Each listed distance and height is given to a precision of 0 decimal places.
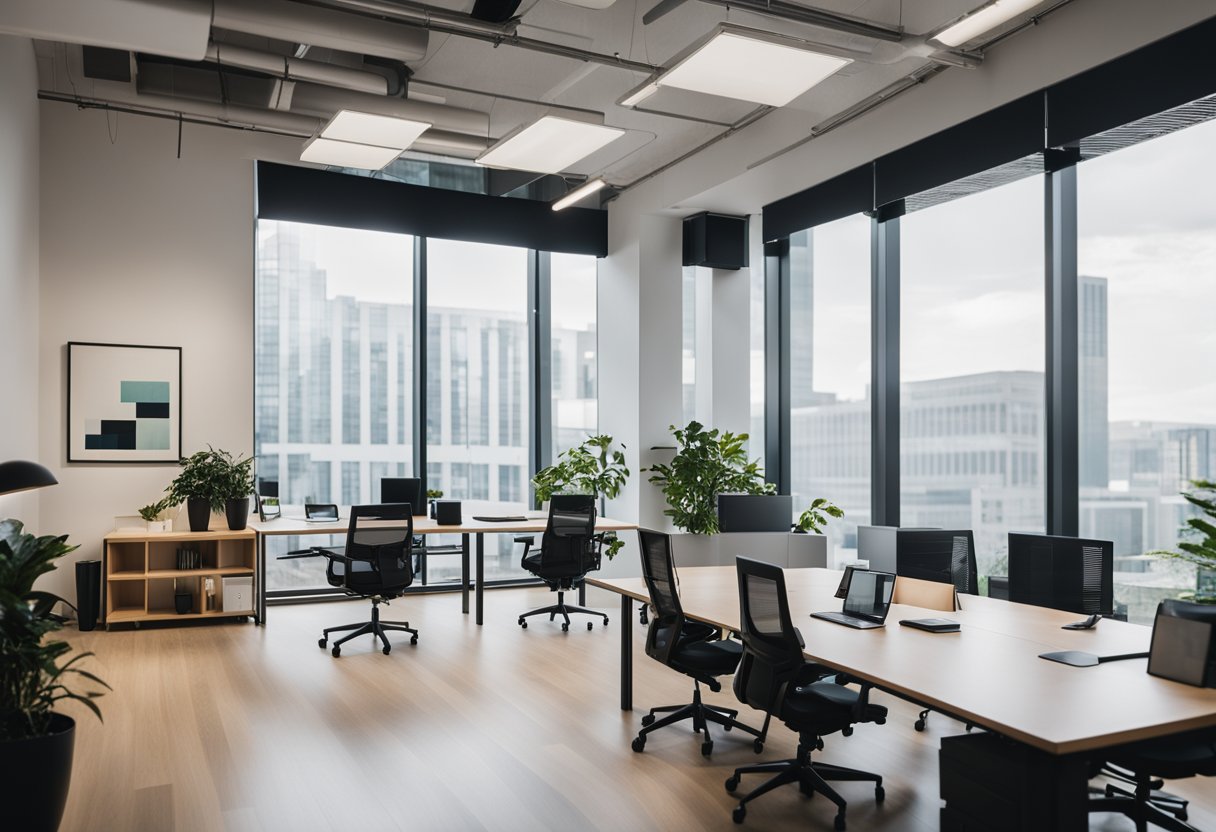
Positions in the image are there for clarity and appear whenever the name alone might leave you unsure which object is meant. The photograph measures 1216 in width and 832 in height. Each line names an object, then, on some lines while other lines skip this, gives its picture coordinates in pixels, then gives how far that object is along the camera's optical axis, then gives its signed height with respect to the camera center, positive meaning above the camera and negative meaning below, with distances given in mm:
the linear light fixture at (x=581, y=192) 7305 +1853
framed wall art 7660 +158
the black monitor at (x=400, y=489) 8242 -601
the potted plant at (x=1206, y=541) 3584 -467
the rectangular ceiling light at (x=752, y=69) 4680 +1872
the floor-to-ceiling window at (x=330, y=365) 8820 +555
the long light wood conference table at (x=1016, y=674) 2627 -872
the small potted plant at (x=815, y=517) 8320 -874
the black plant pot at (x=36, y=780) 3137 -1225
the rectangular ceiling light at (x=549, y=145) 5973 +1860
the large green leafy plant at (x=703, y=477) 8672 -534
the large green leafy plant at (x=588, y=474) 9352 -540
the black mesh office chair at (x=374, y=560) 6691 -994
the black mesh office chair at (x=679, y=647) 4578 -1150
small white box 7656 -1410
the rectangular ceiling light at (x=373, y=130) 5984 +1936
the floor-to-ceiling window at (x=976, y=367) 6773 +406
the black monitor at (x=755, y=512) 7977 -791
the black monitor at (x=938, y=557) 5383 -797
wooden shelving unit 7344 -1201
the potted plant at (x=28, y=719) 3158 -1050
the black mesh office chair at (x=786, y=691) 3652 -1115
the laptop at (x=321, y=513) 7736 -761
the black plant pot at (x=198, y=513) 7586 -734
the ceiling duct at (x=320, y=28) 5309 +2328
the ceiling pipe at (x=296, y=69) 6141 +2405
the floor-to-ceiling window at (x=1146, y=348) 5715 +451
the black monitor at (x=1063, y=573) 4738 -807
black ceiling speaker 9211 +1782
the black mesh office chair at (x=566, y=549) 7547 -1037
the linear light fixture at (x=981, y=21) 4445 +1967
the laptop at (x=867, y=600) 4090 -806
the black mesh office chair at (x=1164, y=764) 3070 -1207
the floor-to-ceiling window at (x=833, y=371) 8453 +464
